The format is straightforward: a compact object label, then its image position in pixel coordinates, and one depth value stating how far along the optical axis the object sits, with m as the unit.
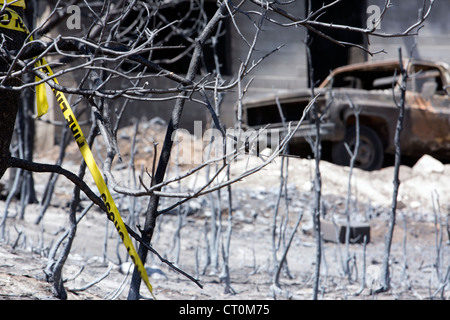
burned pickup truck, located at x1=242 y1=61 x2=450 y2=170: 18.30
